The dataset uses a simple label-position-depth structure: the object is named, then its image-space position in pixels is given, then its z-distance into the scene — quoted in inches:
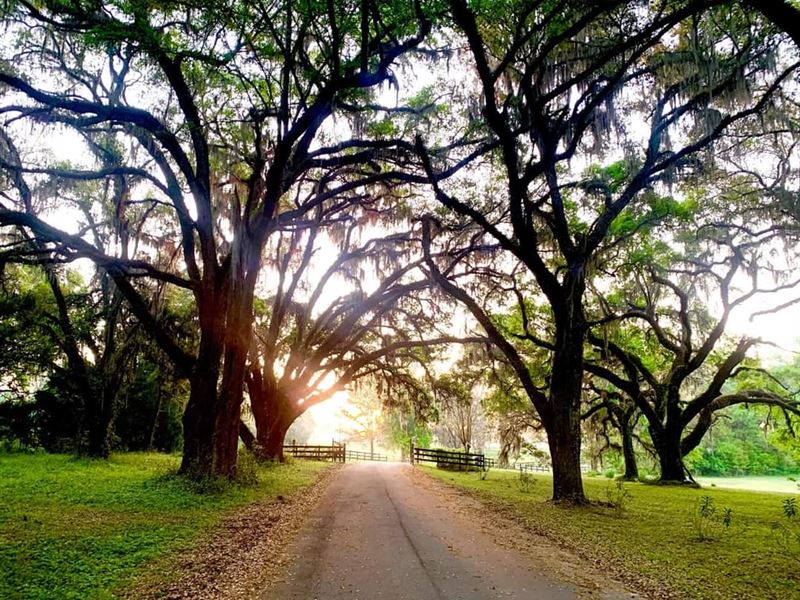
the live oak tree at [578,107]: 323.3
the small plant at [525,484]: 549.5
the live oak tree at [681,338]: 603.8
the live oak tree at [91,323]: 510.7
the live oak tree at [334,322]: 637.9
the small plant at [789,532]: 256.8
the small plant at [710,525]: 283.3
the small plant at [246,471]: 446.1
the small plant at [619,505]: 366.3
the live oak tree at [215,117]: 343.6
